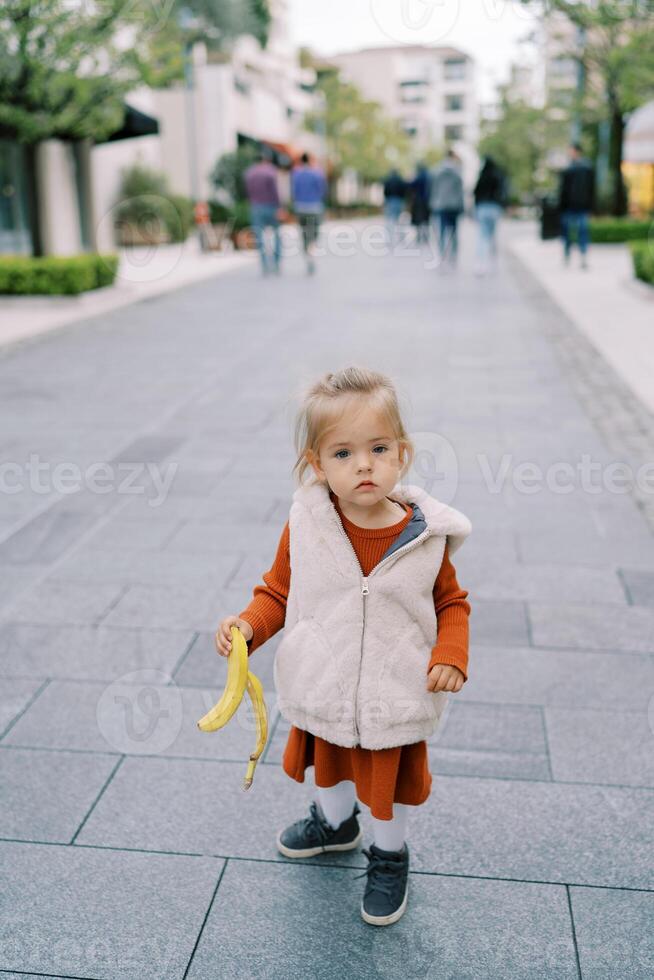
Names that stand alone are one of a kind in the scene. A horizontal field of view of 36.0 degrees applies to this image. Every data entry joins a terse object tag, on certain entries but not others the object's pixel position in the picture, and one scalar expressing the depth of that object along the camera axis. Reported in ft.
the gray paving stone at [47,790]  8.87
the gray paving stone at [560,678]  11.03
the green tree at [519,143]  143.23
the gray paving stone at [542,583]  13.82
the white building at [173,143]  72.79
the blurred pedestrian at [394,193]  80.59
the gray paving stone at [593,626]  12.37
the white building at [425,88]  331.16
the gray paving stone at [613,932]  7.26
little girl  6.87
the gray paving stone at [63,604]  13.29
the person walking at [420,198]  71.05
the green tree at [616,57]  52.75
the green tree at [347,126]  178.40
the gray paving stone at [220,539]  15.71
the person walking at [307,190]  58.70
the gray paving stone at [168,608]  13.14
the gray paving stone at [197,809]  8.68
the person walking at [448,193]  56.49
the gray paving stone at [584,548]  15.10
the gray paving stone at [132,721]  10.20
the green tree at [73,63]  42.47
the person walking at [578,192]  55.83
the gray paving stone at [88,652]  11.77
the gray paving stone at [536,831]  8.33
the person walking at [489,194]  53.98
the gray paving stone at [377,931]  7.29
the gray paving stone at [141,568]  14.62
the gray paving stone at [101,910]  7.33
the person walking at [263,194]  55.21
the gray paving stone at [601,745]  9.64
